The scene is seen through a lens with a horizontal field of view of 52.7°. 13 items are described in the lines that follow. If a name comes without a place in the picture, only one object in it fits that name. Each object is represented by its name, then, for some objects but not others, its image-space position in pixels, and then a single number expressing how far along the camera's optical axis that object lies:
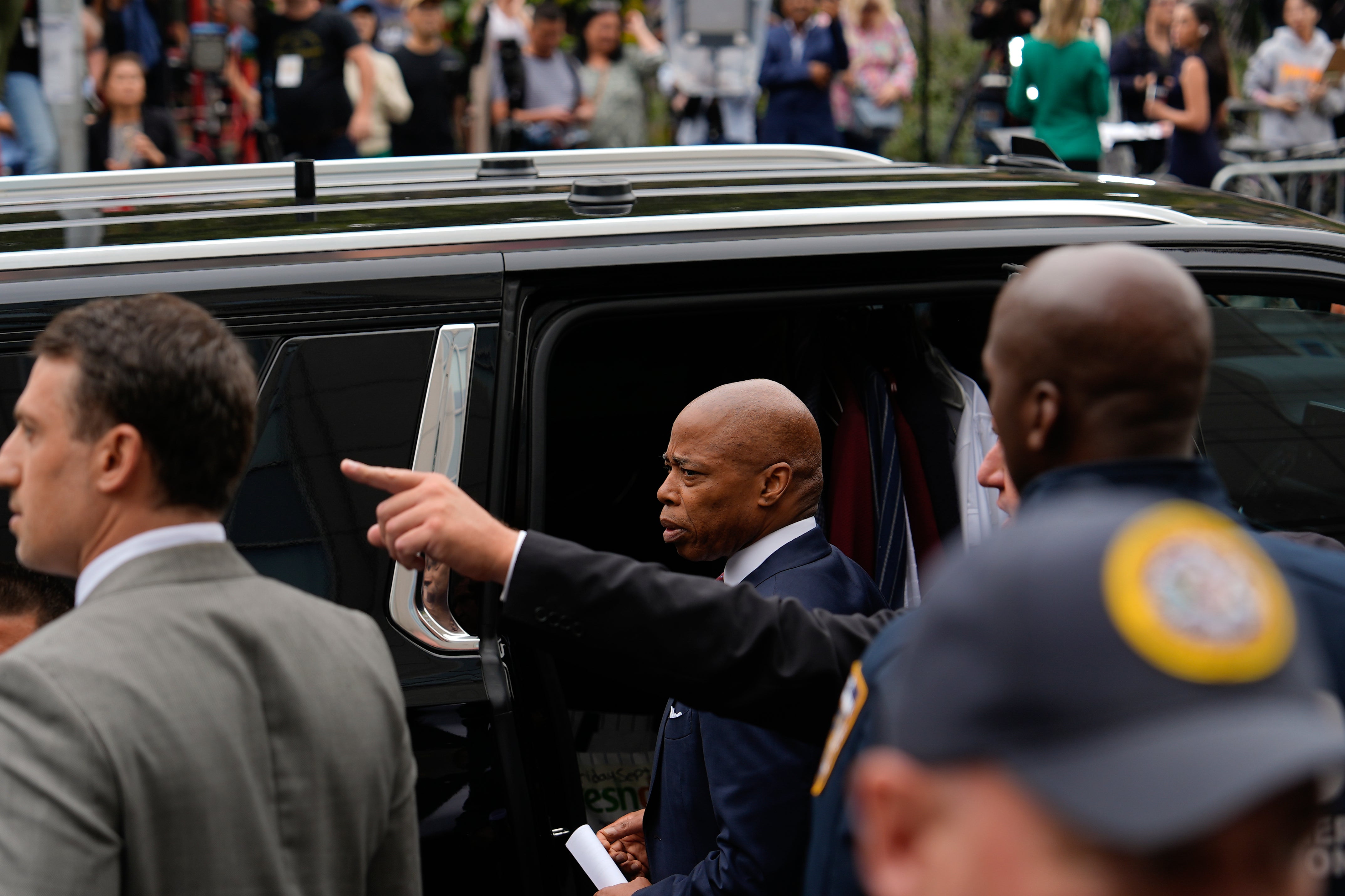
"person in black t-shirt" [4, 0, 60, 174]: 7.66
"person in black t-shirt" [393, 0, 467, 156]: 8.44
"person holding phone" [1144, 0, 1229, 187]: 8.72
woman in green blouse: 7.50
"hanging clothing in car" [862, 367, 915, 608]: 2.80
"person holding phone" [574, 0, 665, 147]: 9.37
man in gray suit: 1.28
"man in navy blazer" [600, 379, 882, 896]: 1.99
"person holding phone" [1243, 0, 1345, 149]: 9.97
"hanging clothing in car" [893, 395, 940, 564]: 2.85
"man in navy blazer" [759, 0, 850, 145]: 8.98
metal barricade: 8.28
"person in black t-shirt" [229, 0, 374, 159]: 7.81
